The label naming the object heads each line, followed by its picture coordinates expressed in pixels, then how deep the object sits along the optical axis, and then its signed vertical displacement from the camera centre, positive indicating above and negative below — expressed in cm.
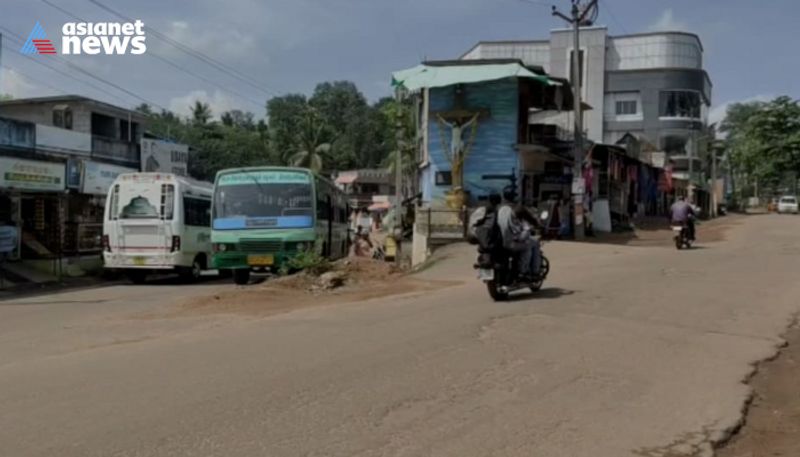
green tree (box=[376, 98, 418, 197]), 4475 +355
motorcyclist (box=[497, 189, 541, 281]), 1103 -42
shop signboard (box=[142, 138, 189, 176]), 3319 +199
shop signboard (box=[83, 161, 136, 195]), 2561 +83
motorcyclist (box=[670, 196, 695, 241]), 2198 -20
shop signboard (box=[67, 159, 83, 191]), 2463 +88
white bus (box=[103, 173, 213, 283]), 2003 -58
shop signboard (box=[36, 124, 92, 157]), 2508 +205
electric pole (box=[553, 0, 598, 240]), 2603 +294
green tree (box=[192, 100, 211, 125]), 7888 +905
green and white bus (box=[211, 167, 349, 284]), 1795 -36
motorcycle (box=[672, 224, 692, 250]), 2200 -79
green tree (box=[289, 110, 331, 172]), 6650 +490
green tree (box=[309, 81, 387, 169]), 10394 +1162
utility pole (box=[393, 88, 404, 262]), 2745 -7
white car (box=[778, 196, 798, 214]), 6194 +26
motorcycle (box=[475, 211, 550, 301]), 1085 -94
